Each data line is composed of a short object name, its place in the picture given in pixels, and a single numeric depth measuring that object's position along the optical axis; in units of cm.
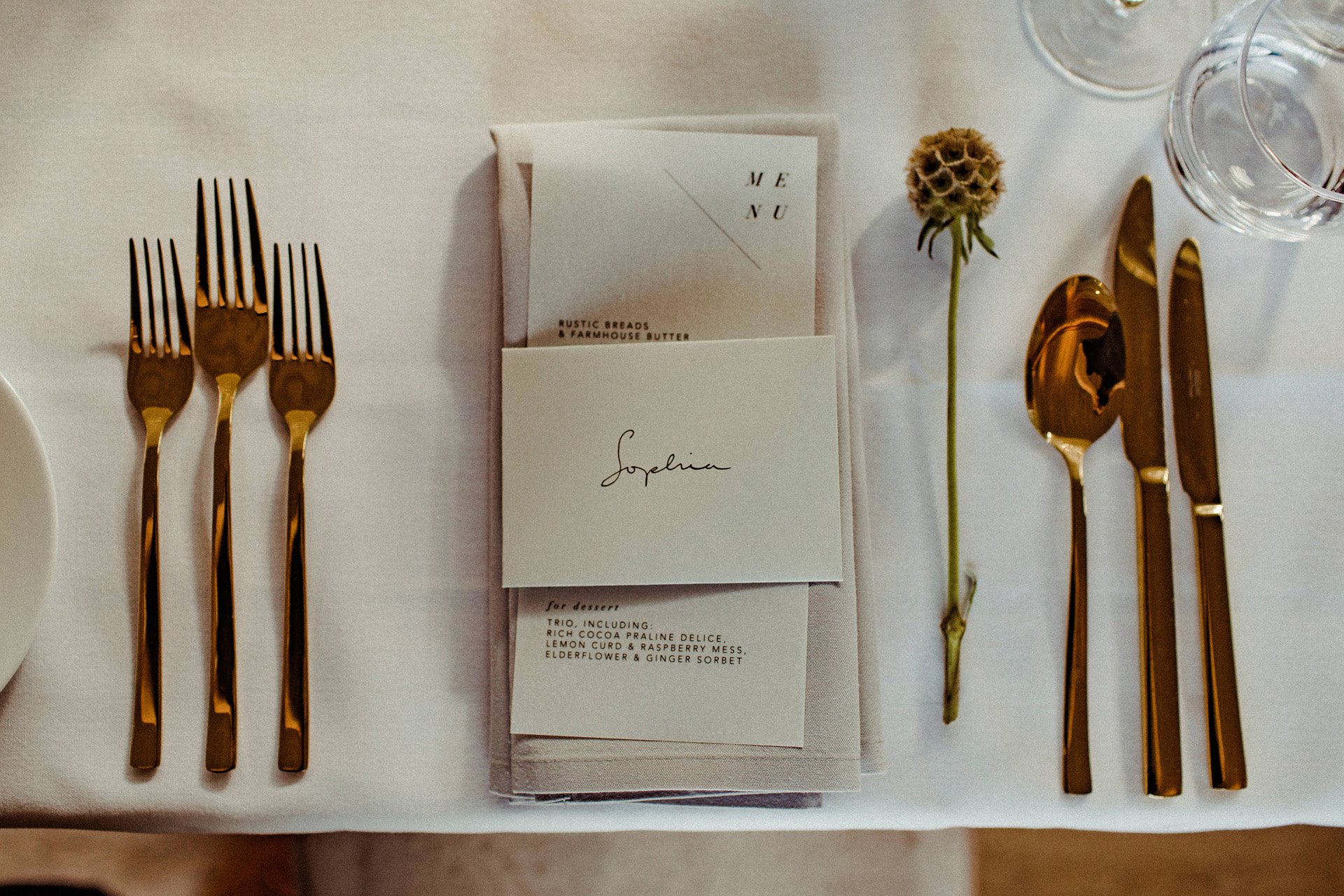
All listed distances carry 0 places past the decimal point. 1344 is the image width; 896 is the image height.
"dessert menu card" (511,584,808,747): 51
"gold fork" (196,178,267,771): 52
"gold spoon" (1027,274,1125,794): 54
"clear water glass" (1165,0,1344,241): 53
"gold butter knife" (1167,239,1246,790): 54
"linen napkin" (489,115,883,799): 51
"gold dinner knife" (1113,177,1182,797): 54
